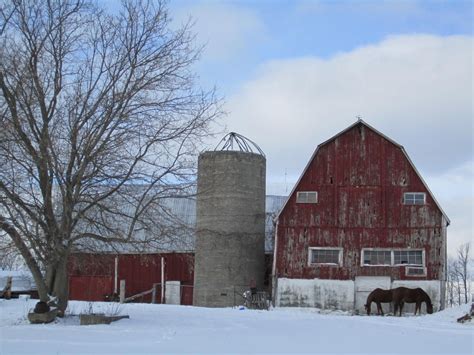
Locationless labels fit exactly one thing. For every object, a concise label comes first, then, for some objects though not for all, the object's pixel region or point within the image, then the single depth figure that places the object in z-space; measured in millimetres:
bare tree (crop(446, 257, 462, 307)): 80688
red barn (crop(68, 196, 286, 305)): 37062
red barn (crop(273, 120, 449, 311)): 31266
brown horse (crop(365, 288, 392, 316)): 29391
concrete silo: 32281
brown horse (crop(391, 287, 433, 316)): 28891
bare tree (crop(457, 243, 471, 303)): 76800
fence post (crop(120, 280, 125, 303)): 36875
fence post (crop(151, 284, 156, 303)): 37009
